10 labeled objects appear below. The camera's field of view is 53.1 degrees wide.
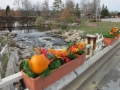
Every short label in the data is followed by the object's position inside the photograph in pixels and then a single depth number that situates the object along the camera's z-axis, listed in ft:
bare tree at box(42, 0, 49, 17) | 118.03
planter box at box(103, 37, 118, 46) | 9.43
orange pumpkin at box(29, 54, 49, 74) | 3.50
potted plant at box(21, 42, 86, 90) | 3.58
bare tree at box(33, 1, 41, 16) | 149.18
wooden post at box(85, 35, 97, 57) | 7.37
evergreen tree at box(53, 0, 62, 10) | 101.72
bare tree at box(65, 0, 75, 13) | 88.84
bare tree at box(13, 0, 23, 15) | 126.72
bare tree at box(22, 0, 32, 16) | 128.79
